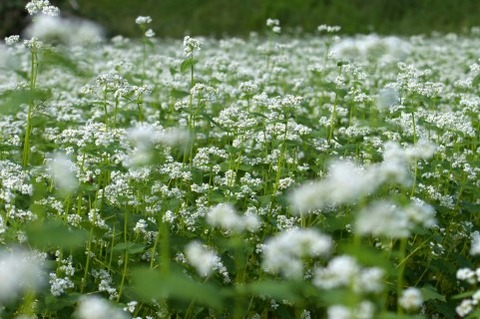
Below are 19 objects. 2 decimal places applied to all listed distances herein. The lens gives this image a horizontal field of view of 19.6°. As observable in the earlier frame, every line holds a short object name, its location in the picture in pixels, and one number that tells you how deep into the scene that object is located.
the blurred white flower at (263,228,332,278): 3.40
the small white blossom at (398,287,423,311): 3.58
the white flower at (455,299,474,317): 3.90
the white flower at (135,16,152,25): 9.90
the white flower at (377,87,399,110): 6.98
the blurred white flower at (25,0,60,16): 6.60
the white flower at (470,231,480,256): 6.26
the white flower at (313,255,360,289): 3.22
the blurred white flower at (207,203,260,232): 4.31
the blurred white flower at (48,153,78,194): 5.39
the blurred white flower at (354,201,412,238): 3.37
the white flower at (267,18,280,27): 11.24
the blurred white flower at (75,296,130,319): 3.28
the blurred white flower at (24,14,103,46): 6.25
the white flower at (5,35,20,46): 6.99
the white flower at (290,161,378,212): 3.37
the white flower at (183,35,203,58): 7.25
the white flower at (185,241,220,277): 4.01
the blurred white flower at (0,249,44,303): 3.52
